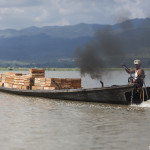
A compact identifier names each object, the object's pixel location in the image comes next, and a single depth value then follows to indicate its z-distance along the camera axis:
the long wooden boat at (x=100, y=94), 27.50
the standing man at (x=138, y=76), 26.86
